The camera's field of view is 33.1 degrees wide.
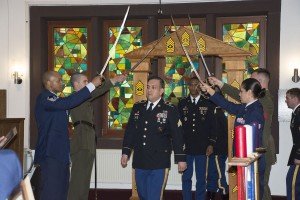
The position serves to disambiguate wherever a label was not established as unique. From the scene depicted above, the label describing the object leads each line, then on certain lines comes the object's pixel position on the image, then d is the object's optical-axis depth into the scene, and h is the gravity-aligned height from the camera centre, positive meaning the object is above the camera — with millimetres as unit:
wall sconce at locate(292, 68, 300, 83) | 7152 +195
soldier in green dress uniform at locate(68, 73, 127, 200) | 5359 -638
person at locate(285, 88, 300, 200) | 5125 -748
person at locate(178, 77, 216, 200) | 6094 -536
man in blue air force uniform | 4648 -466
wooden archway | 6055 +474
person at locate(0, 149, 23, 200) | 1730 -294
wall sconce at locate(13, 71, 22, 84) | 7891 +166
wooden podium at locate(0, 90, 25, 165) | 7168 -603
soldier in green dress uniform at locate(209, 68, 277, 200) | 5016 -201
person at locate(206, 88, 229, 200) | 6578 -962
